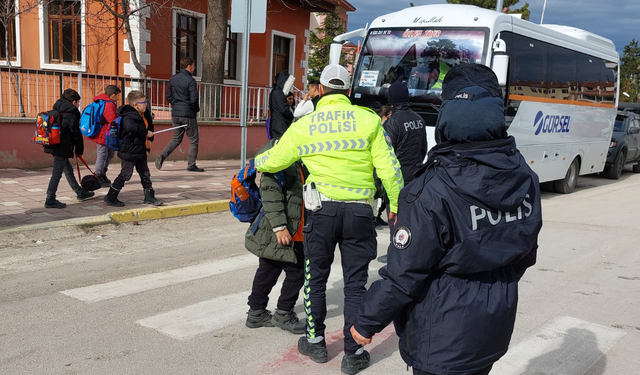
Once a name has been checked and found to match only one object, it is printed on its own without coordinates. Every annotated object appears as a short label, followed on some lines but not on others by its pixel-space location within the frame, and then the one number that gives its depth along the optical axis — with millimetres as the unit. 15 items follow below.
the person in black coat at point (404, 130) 6172
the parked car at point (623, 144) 16266
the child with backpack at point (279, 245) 3971
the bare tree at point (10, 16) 14367
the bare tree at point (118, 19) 14492
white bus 9445
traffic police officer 3602
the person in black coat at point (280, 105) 11156
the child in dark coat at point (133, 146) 7883
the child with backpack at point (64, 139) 7891
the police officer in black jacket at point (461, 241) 2102
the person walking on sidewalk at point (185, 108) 11438
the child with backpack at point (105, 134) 9133
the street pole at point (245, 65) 8832
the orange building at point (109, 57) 11297
